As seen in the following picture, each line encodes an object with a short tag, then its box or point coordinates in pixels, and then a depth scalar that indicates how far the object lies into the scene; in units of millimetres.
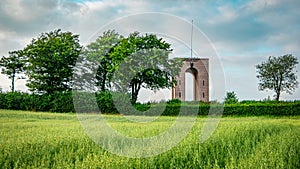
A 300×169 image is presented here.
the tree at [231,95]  38875
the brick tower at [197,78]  35625
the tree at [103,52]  36209
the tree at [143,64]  31125
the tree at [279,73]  39094
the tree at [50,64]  34547
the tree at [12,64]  36625
